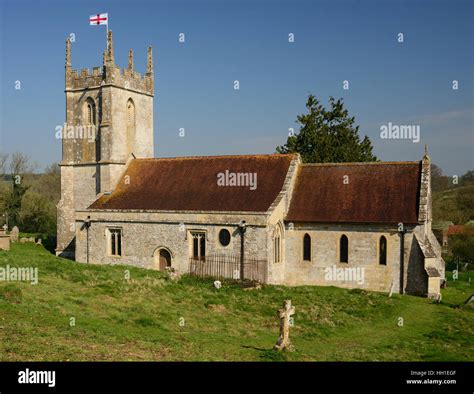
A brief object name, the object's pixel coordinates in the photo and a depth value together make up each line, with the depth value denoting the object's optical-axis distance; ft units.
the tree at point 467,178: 299.48
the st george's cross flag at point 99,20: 111.65
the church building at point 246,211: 94.53
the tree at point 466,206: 203.31
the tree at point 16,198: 185.08
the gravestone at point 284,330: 51.88
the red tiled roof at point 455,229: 166.44
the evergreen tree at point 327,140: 152.53
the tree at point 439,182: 295.48
